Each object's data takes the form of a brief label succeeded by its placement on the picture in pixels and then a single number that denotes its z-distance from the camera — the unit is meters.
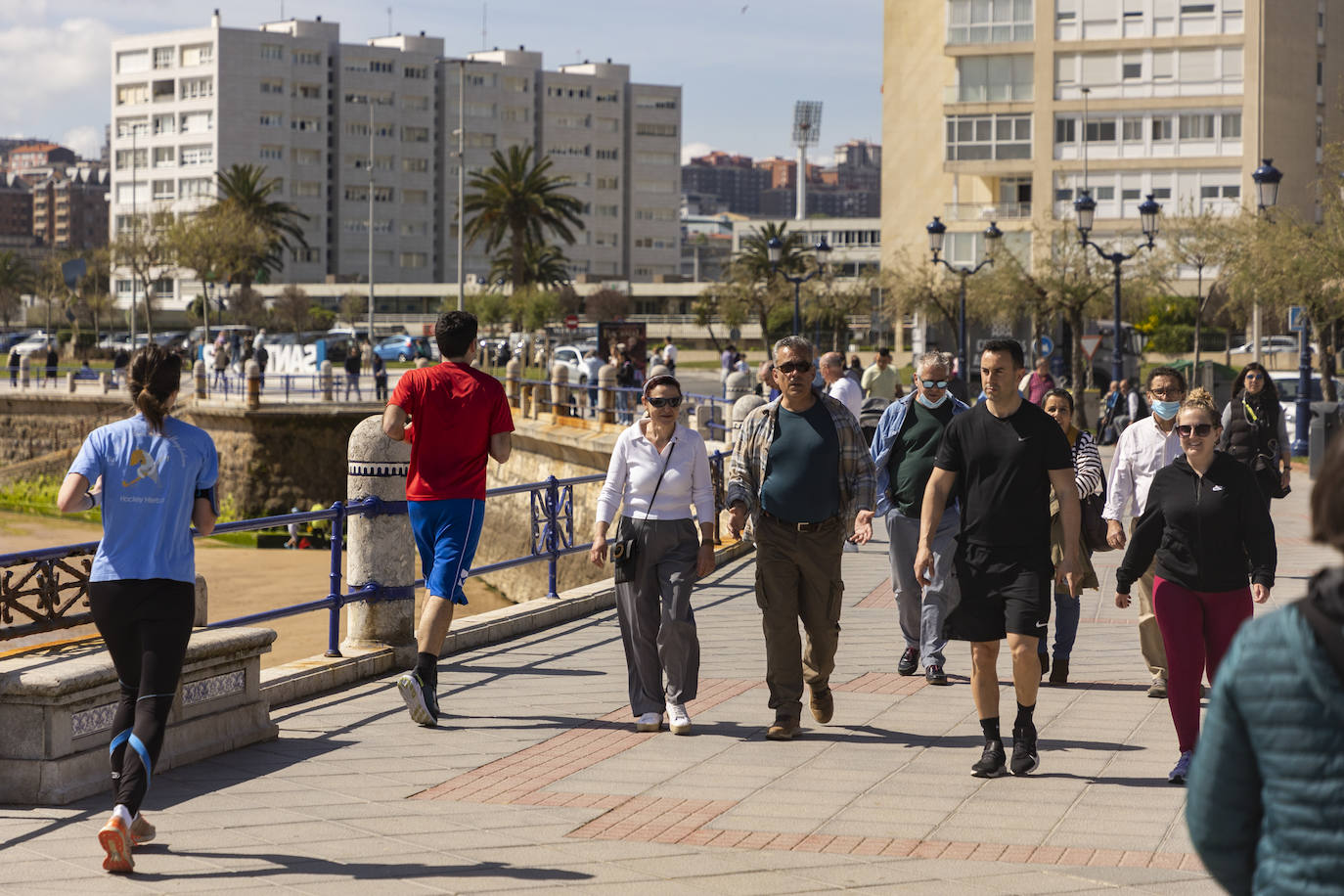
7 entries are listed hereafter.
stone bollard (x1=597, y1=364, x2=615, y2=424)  32.28
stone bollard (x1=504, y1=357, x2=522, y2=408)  38.72
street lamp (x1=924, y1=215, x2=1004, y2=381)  40.41
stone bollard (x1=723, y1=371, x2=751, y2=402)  26.27
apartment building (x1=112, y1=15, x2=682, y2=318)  113.62
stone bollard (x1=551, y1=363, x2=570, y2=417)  35.25
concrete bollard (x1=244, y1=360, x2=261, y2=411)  43.72
